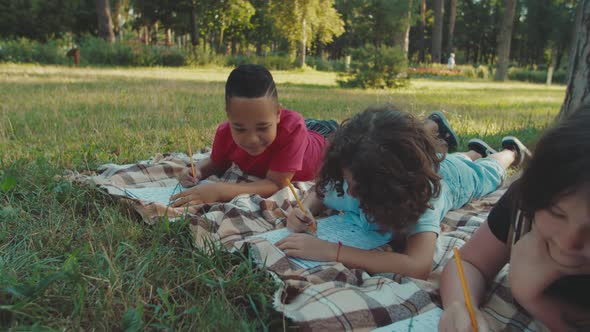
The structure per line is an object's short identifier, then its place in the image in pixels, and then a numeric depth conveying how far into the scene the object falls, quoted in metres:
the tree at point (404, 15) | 28.95
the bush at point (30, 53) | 16.14
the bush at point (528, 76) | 25.03
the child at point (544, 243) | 1.06
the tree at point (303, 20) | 26.06
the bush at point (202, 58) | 20.41
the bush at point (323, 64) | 27.20
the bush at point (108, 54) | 17.91
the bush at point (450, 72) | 22.27
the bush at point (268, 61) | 22.47
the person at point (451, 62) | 25.80
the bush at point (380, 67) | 10.66
